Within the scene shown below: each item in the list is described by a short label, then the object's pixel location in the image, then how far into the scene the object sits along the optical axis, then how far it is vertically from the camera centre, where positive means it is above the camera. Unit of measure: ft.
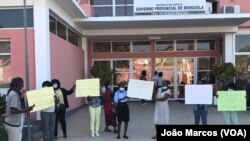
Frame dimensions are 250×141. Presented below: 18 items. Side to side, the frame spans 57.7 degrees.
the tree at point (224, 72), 34.60 -1.19
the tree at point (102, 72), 35.22 -0.94
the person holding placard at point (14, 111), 12.98 -2.53
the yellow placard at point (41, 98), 14.80 -2.11
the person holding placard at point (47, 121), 17.23 -4.17
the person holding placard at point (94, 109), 20.32 -3.84
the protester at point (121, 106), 19.98 -3.57
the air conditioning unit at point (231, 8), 33.80 +8.34
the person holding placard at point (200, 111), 20.45 -4.22
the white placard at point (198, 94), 19.31 -2.51
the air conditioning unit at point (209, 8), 34.34 +8.73
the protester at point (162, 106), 19.28 -3.50
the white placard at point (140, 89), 18.74 -1.95
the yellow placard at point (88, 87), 19.20 -1.77
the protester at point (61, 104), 19.28 -3.24
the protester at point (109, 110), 21.95 -4.32
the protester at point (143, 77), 39.39 -2.05
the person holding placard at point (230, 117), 18.96 -4.43
